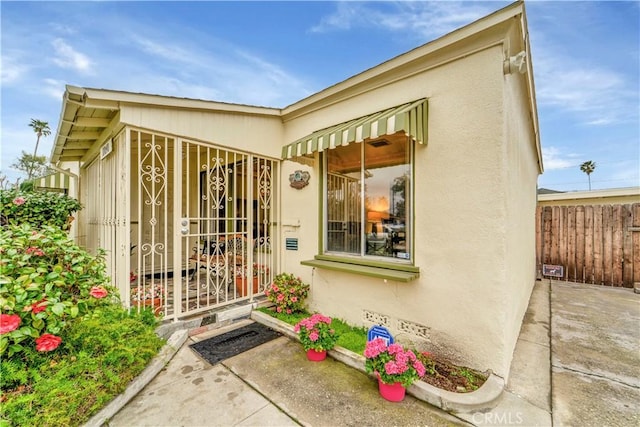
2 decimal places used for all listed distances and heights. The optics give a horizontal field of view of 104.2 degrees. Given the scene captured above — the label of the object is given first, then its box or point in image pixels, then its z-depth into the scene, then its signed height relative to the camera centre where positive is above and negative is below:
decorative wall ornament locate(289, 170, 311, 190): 5.33 +0.74
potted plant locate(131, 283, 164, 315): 4.27 -1.55
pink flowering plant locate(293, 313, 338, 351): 3.61 -1.79
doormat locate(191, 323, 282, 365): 3.83 -2.19
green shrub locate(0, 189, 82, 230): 5.92 +0.12
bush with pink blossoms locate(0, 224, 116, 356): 2.45 -0.82
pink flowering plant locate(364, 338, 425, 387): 2.78 -1.73
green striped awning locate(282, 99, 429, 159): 3.41 +1.25
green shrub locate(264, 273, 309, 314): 5.07 -1.67
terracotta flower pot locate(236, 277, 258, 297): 5.52 -1.66
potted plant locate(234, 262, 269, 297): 5.52 -1.47
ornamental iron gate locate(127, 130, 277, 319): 4.42 -0.58
